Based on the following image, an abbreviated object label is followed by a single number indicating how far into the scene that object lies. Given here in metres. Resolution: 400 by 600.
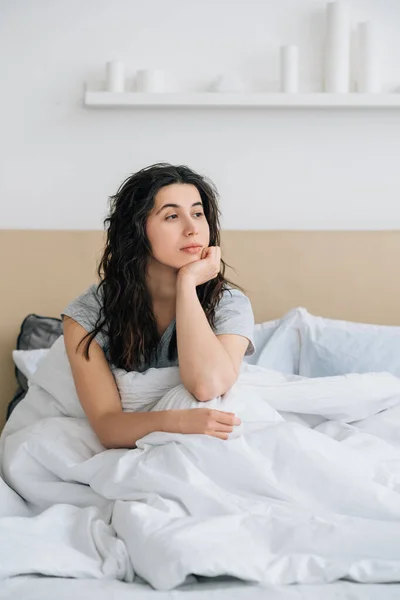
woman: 1.90
